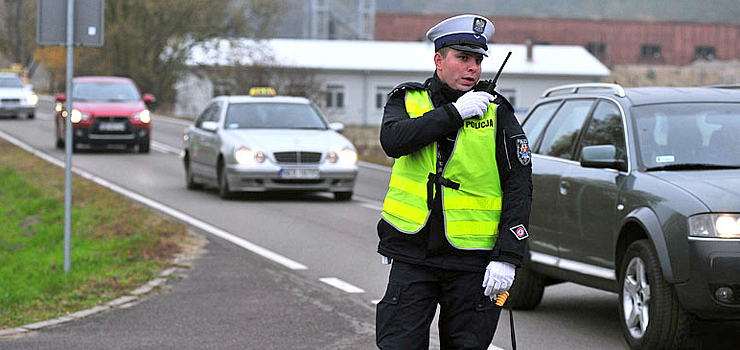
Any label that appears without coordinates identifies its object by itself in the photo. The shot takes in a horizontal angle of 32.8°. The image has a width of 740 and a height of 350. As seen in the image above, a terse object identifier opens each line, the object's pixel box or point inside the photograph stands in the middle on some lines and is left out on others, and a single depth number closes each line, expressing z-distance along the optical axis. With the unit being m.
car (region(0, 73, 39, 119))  44.41
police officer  4.59
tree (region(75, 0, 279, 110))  61.75
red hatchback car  27.98
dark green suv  6.93
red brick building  92.62
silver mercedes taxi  17.77
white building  72.56
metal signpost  10.68
